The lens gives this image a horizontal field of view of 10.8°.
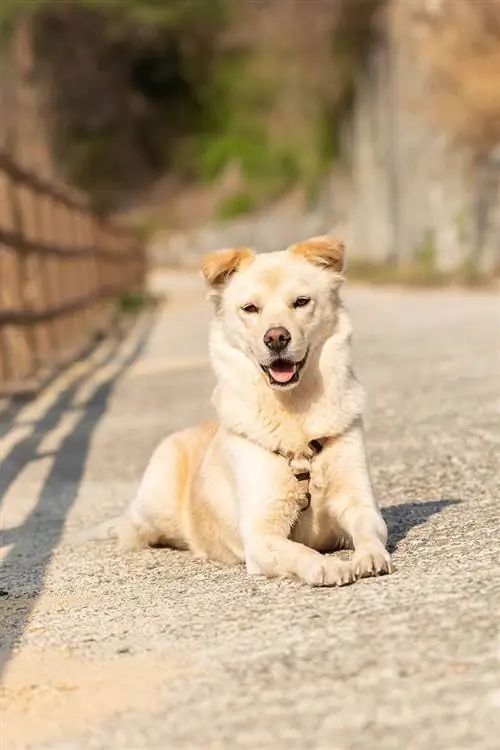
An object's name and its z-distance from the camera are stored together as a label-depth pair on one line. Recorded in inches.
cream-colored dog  325.5
